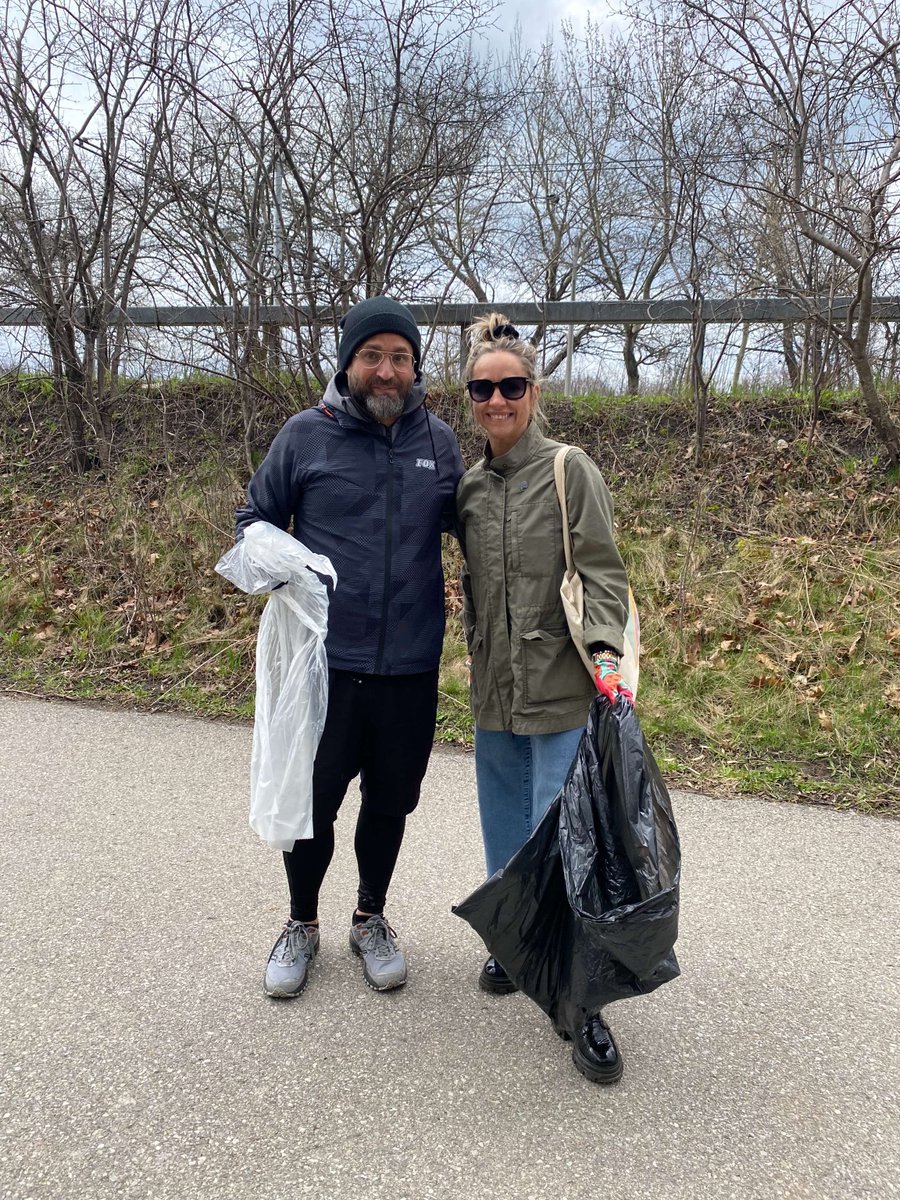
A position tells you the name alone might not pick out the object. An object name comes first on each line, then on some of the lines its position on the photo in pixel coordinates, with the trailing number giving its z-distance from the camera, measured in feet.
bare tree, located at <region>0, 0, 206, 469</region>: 20.21
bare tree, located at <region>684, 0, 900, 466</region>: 17.62
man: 7.89
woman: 7.27
